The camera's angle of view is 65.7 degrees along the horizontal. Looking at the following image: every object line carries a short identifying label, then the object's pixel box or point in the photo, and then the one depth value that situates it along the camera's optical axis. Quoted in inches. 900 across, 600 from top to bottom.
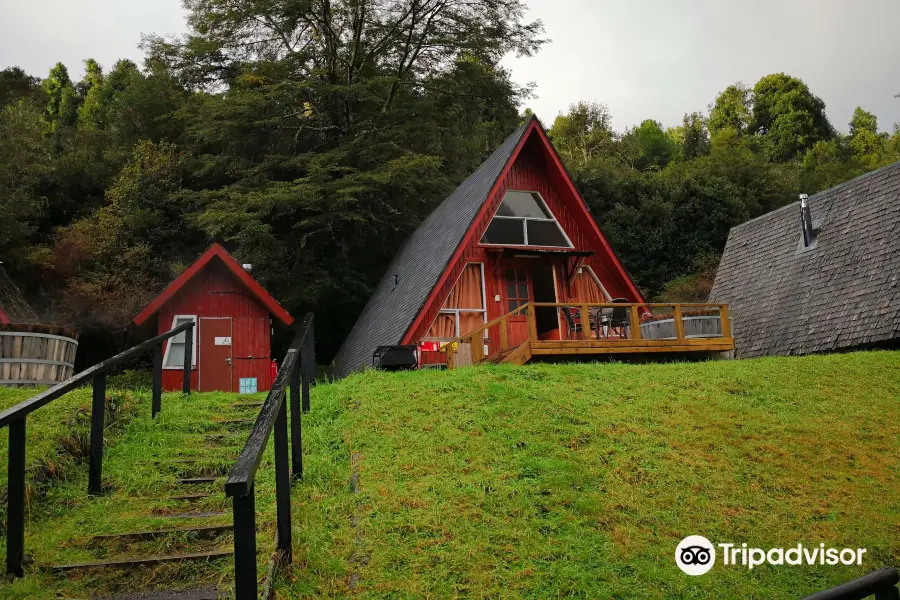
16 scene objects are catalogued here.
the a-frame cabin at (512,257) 640.4
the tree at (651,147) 1772.3
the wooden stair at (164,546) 178.9
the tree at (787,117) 1798.7
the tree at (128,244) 833.5
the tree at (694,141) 1832.7
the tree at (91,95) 1309.1
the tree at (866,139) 1761.8
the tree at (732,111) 1930.6
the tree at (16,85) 1342.0
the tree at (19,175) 857.5
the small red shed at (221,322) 624.7
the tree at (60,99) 1481.3
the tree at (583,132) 1713.8
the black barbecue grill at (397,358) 520.1
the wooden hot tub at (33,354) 404.5
